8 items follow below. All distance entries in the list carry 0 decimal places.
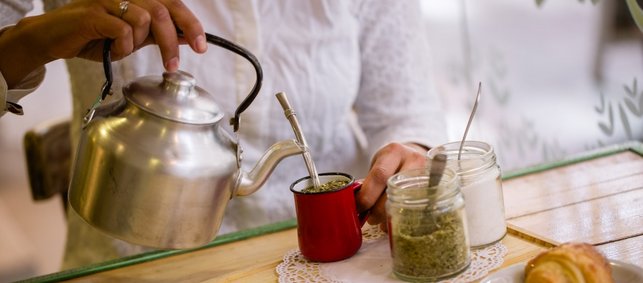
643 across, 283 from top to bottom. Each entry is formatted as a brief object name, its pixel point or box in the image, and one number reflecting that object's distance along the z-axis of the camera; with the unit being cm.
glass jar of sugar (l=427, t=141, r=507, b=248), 90
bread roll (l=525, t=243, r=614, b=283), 74
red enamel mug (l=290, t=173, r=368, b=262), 91
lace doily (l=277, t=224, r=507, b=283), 87
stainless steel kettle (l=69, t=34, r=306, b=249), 82
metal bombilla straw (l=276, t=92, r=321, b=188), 92
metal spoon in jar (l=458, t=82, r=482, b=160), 91
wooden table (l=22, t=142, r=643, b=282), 94
